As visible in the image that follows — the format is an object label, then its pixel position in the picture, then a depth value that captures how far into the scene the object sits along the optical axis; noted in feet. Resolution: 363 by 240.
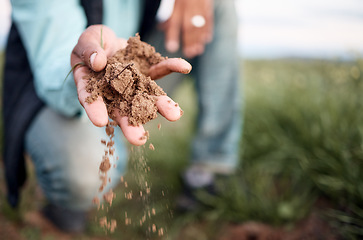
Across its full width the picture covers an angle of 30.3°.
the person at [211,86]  3.03
